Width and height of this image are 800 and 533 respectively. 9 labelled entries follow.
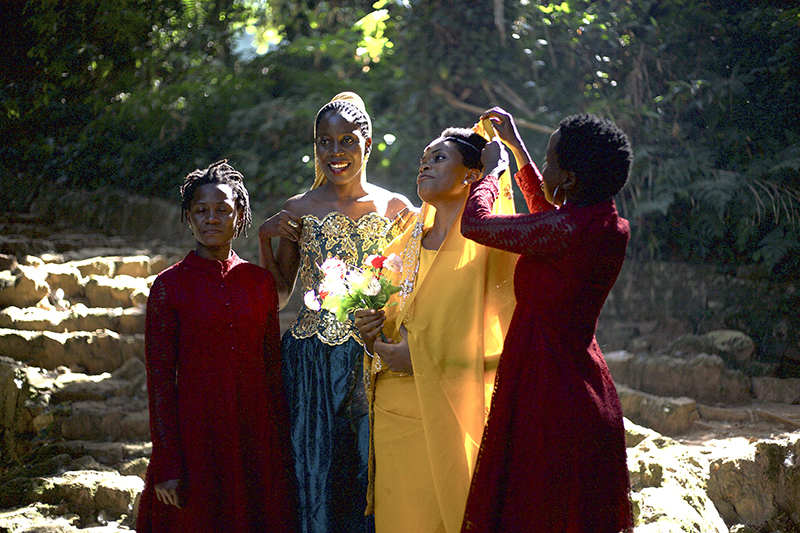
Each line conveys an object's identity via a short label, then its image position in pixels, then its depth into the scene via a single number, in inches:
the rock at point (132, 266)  282.0
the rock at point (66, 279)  249.4
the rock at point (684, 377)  233.0
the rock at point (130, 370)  216.1
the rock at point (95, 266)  268.5
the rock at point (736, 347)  255.8
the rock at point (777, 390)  229.1
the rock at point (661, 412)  207.0
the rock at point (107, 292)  253.8
